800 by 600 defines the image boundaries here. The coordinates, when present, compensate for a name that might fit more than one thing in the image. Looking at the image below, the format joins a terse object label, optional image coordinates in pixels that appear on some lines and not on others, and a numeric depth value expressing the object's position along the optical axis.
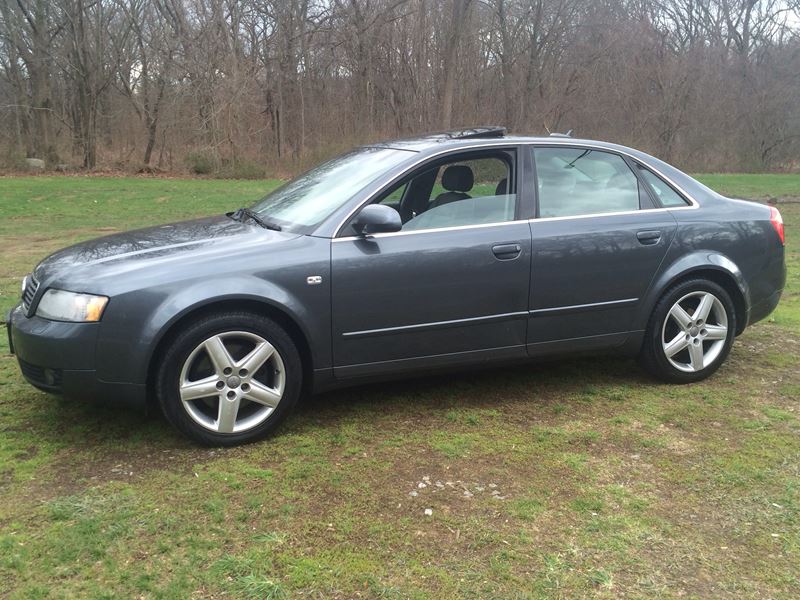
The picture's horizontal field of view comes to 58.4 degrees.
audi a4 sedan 3.50
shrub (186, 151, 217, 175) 25.83
